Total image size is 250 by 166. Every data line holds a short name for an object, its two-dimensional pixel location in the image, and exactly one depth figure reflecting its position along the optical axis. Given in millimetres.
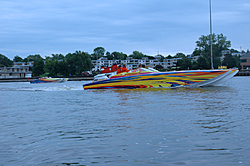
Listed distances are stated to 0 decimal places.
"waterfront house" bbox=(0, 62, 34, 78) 109725
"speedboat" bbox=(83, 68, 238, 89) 21438
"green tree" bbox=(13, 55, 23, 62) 196350
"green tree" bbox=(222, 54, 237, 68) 94750
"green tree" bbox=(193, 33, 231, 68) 88856
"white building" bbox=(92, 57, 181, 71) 151188
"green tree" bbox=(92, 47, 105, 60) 192550
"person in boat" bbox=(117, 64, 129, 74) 23828
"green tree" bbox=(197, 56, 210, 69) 84450
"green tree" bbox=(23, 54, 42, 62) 188938
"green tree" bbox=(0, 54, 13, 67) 166000
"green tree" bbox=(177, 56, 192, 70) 93312
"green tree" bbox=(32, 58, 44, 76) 111312
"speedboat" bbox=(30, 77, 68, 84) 57719
